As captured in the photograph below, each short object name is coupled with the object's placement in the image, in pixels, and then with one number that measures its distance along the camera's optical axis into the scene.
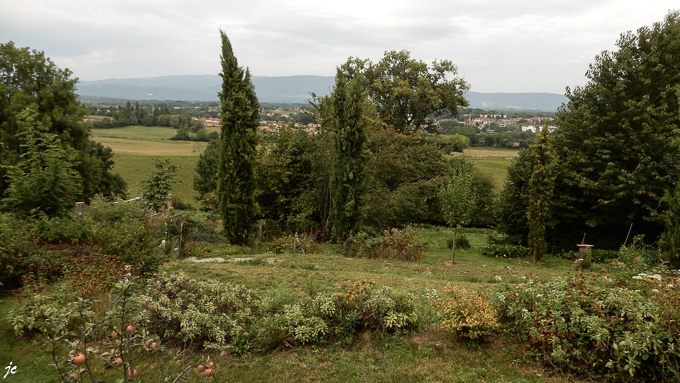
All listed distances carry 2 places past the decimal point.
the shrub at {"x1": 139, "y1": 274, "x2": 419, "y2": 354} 5.25
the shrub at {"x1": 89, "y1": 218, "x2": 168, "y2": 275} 7.04
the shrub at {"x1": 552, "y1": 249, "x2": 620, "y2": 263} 14.31
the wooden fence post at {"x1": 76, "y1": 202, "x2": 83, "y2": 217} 11.60
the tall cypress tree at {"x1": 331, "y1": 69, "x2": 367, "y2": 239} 14.80
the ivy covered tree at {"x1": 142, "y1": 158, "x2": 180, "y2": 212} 13.87
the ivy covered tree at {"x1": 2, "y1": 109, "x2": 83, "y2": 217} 8.65
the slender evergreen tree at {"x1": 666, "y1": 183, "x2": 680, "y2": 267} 10.55
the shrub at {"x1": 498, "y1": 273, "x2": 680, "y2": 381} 4.04
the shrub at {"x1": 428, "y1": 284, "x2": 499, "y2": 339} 5.10
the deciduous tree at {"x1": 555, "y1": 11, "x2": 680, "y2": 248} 13.78
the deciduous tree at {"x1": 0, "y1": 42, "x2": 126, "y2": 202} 20.98
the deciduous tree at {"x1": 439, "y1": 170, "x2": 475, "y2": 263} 13.40
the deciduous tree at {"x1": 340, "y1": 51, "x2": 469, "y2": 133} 27.05
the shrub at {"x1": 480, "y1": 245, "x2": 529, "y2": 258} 15.20
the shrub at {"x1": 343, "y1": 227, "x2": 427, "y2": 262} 13.66
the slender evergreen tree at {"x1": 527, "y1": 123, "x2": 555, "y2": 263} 12.95
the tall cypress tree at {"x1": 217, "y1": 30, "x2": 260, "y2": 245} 14.02
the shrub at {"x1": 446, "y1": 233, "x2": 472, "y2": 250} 17.16
